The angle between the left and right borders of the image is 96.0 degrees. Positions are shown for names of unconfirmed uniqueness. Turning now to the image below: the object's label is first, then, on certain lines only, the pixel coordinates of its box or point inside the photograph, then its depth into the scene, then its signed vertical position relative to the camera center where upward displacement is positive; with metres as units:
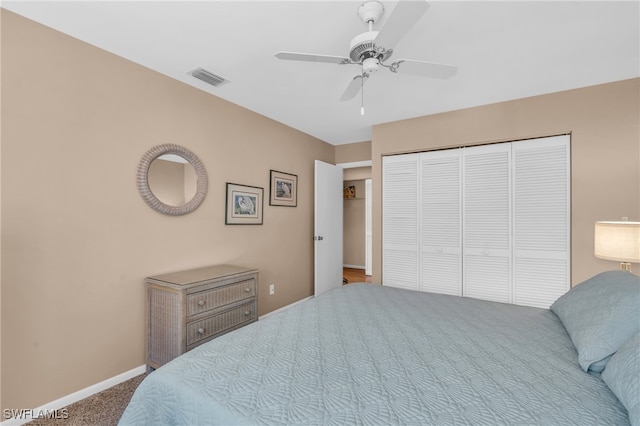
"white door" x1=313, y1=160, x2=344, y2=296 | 4.13 -0.20
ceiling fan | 1.26 +0.89
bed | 0.90 -0.62
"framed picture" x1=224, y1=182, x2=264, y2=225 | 3.03 +0.10
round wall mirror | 2.32 +0.30
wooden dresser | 2.09 -0.74
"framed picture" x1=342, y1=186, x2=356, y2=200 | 6.80 +0.51
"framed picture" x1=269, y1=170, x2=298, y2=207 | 3.61 +0.32
